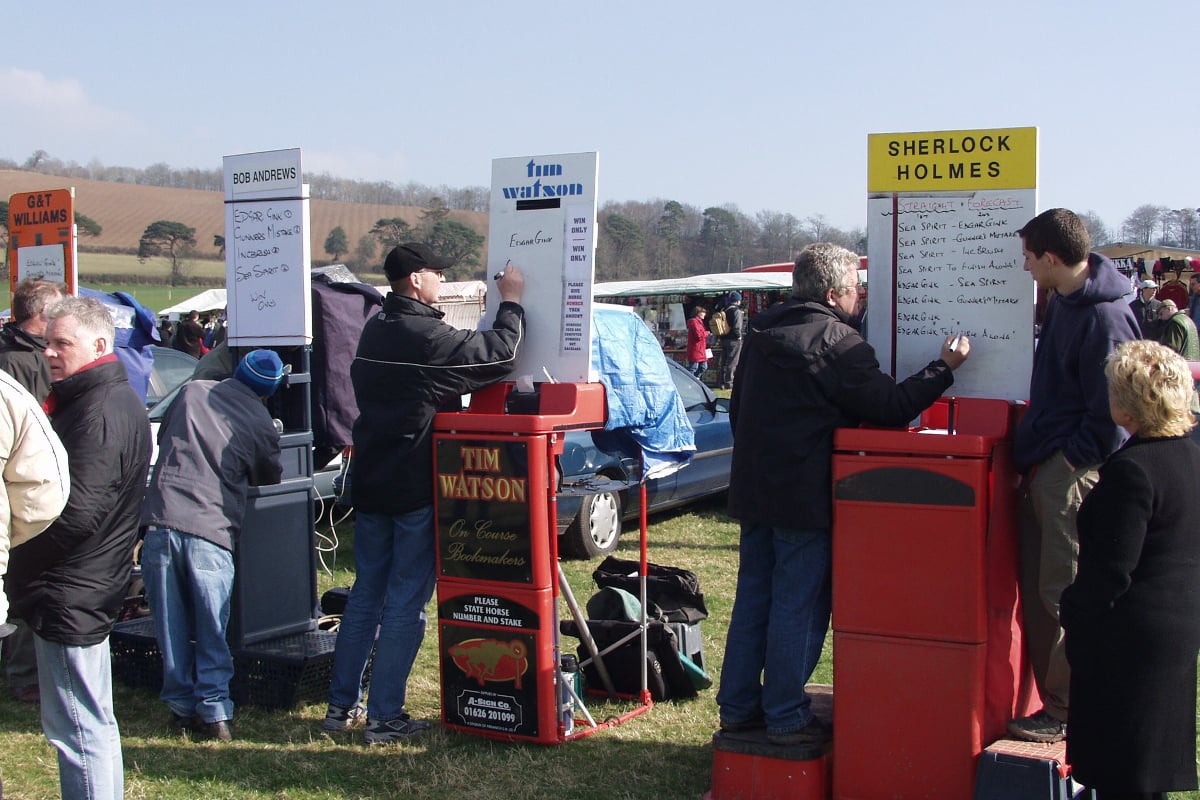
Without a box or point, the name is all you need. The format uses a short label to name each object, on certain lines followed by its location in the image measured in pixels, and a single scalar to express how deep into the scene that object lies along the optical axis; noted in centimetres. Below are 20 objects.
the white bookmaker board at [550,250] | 456
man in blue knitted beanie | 471
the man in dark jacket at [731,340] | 2225
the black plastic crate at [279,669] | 507
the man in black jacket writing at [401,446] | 448
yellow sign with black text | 379
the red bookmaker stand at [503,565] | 438
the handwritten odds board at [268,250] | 537
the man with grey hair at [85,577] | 338
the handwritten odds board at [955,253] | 380
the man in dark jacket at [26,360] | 529
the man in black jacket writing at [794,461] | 371
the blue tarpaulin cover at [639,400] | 491
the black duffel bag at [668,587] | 558
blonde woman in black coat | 296
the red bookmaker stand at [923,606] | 352
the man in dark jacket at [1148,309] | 1150
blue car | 791
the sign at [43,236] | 732
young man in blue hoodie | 344
